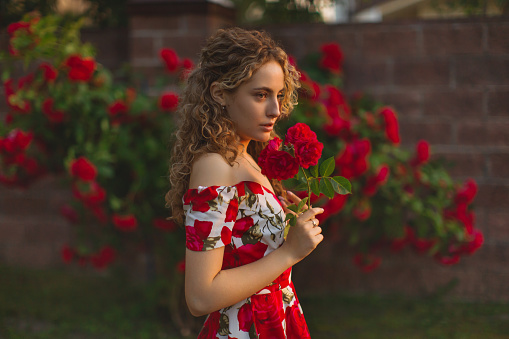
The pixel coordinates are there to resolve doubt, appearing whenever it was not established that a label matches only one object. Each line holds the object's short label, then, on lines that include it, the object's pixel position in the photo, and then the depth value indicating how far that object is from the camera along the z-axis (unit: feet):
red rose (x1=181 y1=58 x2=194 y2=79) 9.04
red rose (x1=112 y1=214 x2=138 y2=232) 9.05
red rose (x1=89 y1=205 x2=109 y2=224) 9.45
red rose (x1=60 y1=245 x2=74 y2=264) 10.42
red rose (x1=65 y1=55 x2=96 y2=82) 8.93
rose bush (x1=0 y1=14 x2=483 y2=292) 8.99
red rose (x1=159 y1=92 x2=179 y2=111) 8.81
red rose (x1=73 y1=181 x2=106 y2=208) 8.87
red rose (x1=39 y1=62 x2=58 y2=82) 8.96
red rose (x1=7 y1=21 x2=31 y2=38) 8.75
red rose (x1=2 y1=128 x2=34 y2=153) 8.89
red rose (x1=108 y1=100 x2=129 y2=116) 9.07
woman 4.27
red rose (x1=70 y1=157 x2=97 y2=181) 8.50
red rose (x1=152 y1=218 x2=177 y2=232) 9.16
